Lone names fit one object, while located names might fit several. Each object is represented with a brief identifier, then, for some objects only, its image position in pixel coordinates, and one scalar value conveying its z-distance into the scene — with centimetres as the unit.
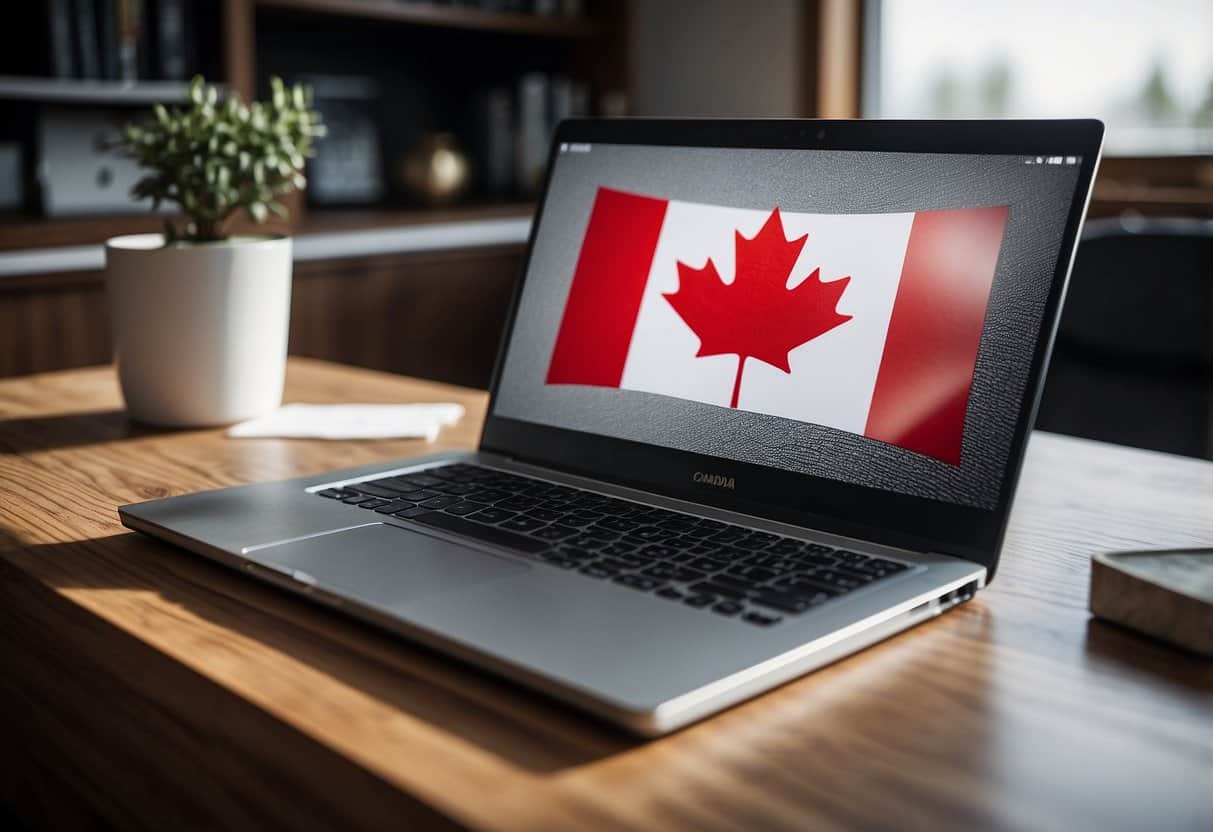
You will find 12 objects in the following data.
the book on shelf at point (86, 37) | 233
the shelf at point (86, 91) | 223
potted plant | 106
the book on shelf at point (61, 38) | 230
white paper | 105
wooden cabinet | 225
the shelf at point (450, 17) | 266
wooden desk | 43
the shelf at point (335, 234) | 222
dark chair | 160
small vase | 304
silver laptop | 56
